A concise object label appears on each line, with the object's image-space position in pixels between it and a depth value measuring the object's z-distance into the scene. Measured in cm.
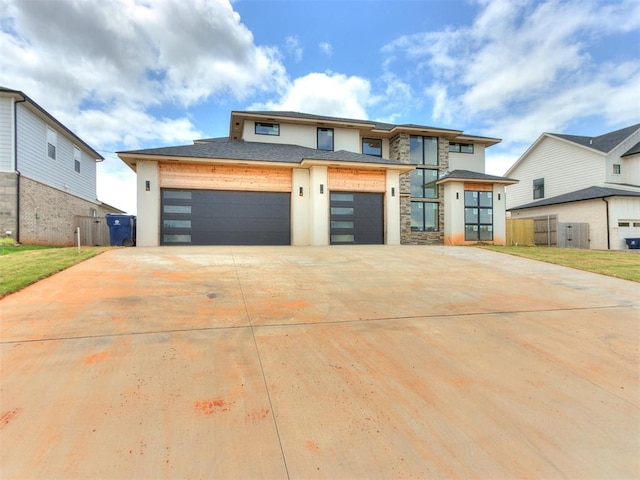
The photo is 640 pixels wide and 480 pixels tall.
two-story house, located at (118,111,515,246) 1307
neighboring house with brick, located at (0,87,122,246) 1266
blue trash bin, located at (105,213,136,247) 1271
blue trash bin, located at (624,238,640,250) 1762
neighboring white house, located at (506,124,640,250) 1817
